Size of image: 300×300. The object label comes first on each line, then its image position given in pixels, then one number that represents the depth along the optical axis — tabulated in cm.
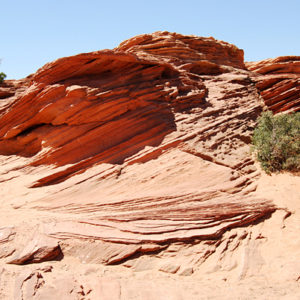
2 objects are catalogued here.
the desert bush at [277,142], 1137
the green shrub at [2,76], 1608
